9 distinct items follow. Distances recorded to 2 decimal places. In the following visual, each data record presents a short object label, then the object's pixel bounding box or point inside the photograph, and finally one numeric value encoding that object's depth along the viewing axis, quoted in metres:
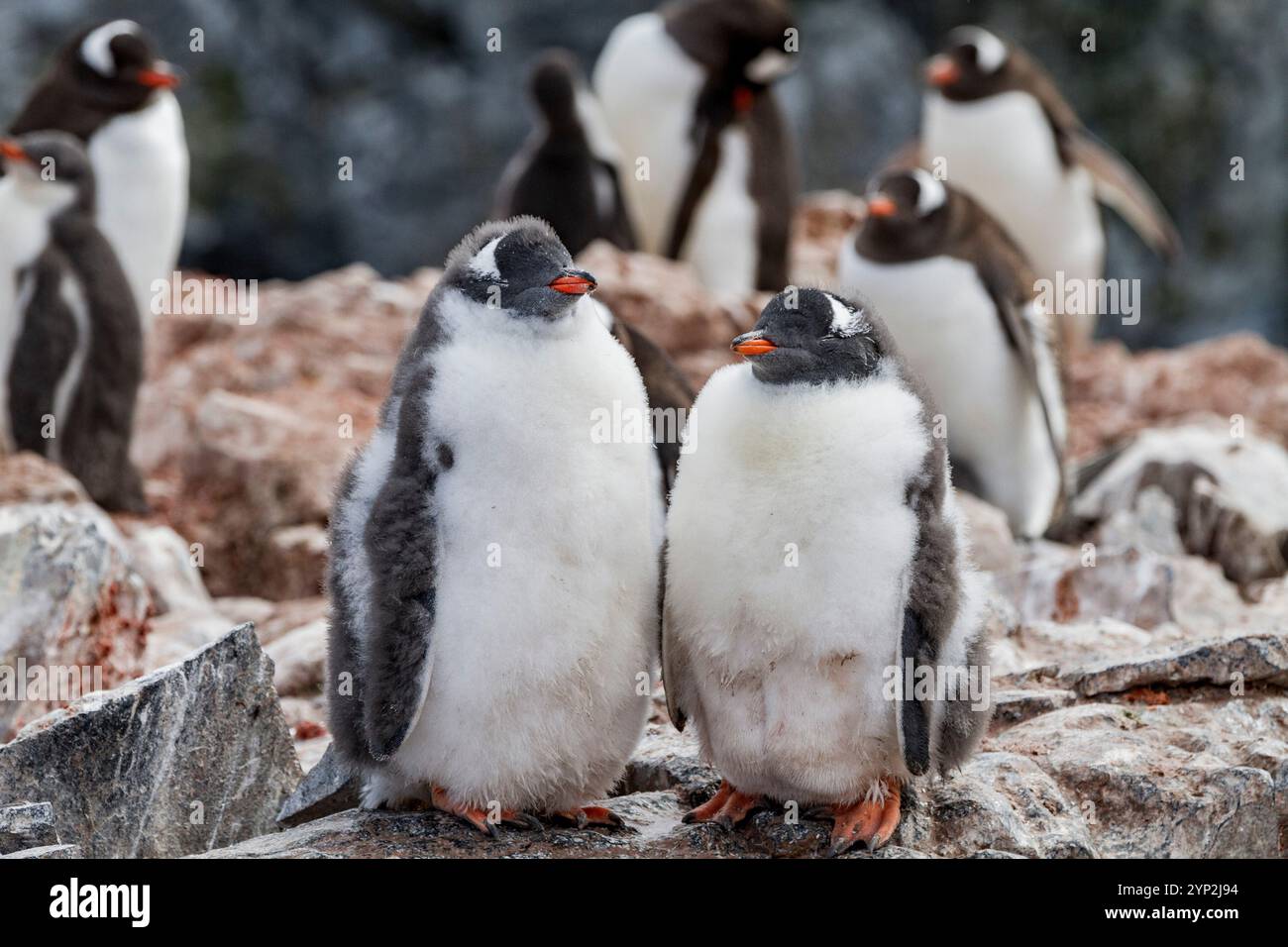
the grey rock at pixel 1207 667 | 4.01
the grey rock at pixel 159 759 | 3.46
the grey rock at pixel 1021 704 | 3.99
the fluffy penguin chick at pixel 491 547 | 3.20
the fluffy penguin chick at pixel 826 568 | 3.16
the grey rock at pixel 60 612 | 4.40
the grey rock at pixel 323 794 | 3.59
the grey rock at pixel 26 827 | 3.17
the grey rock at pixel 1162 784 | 3.45
